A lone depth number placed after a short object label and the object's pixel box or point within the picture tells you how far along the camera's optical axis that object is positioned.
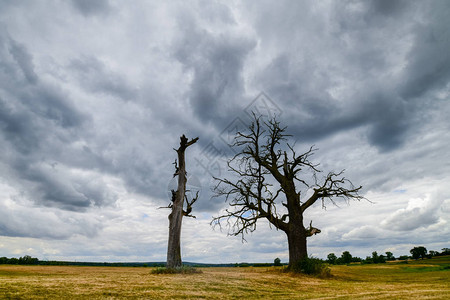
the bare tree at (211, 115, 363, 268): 18.92
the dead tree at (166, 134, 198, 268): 17.61
